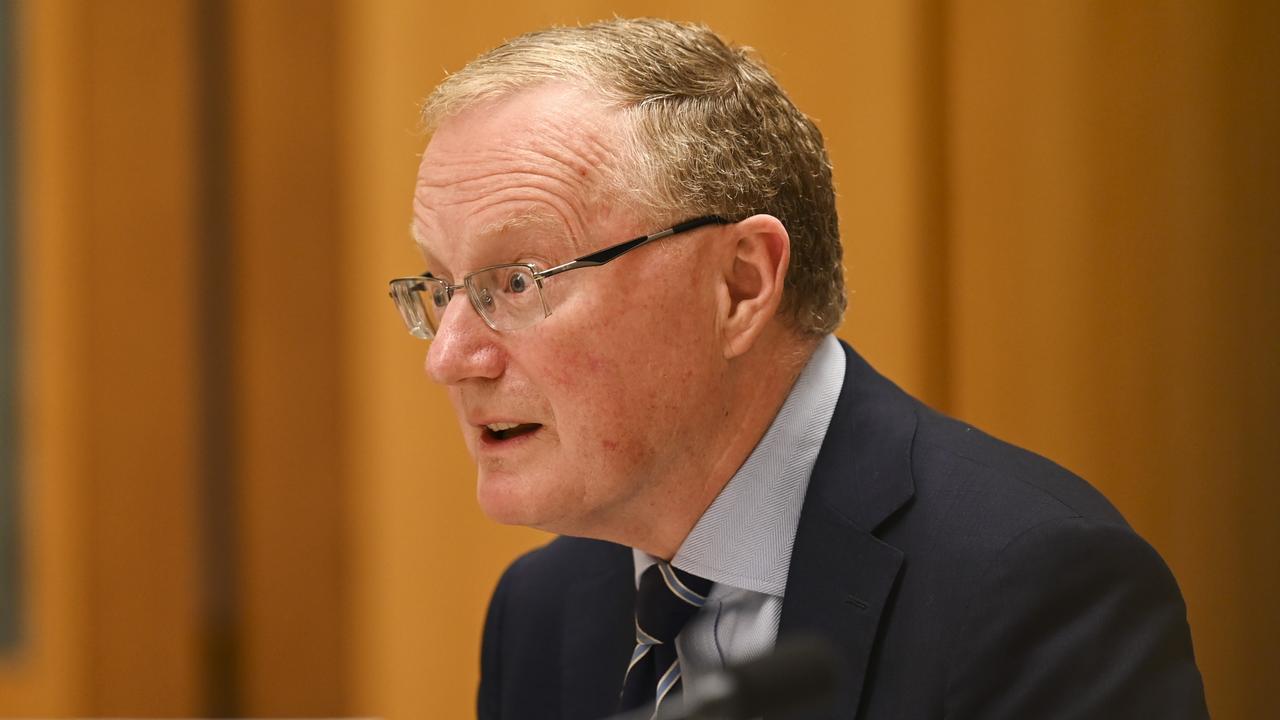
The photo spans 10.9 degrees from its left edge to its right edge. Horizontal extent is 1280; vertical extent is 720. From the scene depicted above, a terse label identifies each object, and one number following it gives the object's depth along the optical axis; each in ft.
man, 9.19
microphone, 8.61
